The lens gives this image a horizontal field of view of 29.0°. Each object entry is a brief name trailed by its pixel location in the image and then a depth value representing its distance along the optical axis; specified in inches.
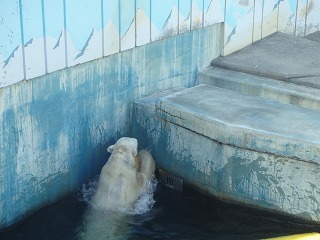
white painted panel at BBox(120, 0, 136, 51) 238.1
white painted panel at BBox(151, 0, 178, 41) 252.5
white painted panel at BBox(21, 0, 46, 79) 198.2
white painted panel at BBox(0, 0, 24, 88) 191.0
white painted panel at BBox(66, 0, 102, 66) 215.8
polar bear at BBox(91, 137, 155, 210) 222.8
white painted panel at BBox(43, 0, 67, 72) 206.1
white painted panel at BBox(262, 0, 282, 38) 311.3
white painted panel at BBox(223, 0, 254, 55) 291.4
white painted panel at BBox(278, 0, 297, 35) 323.9
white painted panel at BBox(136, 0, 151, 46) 245.3
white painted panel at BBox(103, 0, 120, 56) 230.5
